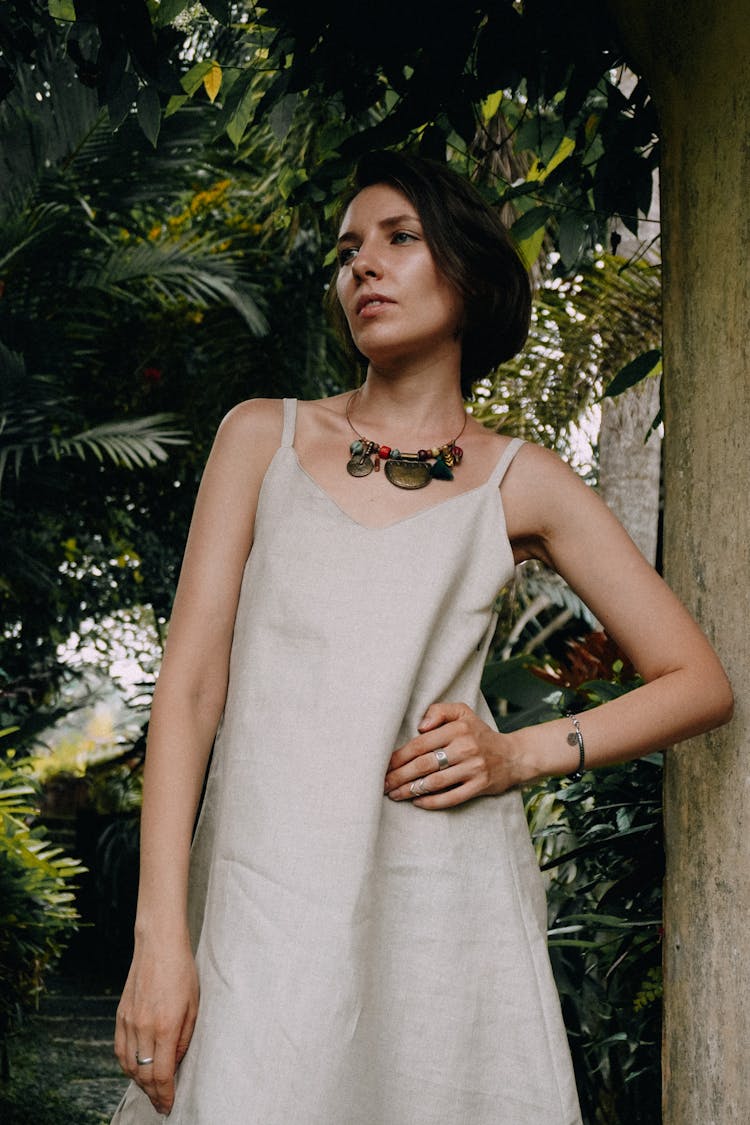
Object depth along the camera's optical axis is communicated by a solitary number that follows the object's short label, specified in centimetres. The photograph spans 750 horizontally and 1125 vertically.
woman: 148
